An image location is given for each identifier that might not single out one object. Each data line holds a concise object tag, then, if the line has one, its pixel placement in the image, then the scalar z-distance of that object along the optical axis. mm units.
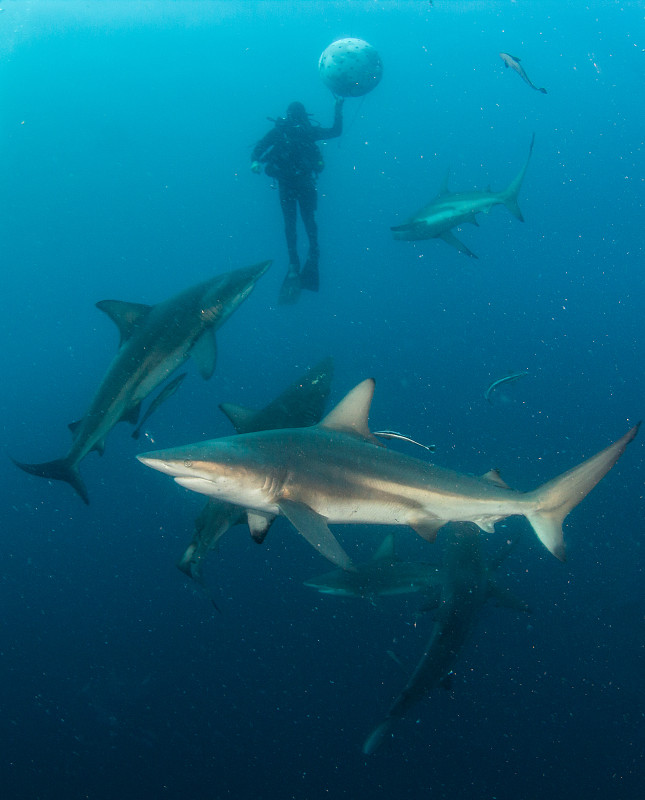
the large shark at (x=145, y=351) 5180
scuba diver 11820
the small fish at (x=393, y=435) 4033
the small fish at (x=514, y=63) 7715
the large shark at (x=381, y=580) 6539
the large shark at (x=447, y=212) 9938
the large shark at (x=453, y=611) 5773
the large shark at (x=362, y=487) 3141
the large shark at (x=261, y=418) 4562
